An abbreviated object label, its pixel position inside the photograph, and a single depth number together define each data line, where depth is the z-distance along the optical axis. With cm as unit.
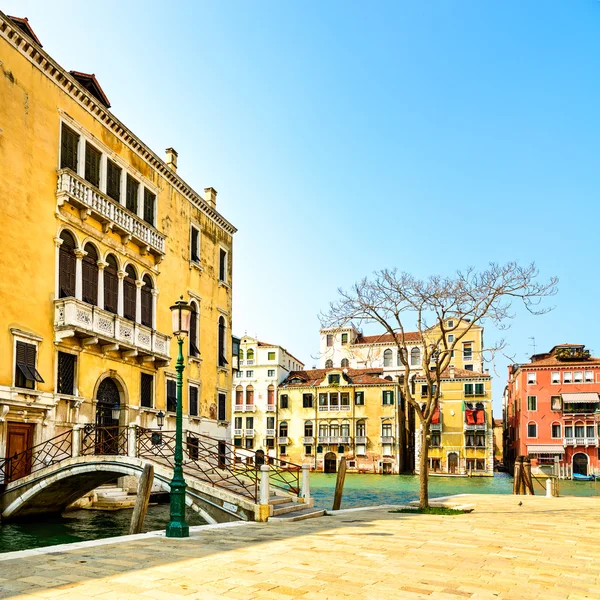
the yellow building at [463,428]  6088
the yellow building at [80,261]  1862
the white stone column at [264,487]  1536
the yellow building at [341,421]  6253
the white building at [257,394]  6669
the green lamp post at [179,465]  1162
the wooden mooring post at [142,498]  1441
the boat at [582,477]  5728
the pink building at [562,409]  5906
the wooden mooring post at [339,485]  2064
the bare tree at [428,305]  1980
